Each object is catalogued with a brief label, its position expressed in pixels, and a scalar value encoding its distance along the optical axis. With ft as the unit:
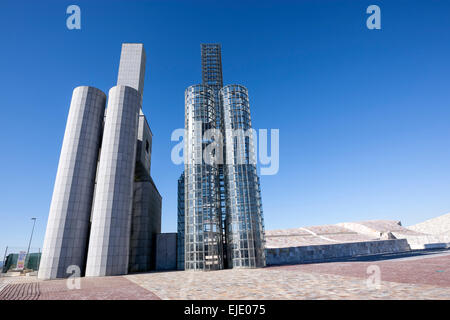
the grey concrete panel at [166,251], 128.98
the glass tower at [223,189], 111.75
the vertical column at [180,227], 127.85
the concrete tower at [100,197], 100.22
